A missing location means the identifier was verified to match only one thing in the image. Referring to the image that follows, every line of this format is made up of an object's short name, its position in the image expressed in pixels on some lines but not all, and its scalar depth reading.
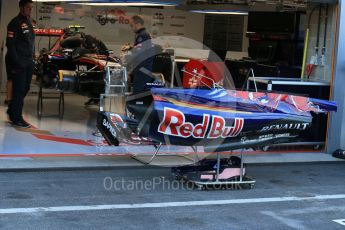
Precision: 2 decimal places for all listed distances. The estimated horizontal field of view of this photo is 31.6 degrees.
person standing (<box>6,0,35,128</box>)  10.03
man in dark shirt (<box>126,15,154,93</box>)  10.17
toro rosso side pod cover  6.74
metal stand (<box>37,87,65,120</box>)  11.89
